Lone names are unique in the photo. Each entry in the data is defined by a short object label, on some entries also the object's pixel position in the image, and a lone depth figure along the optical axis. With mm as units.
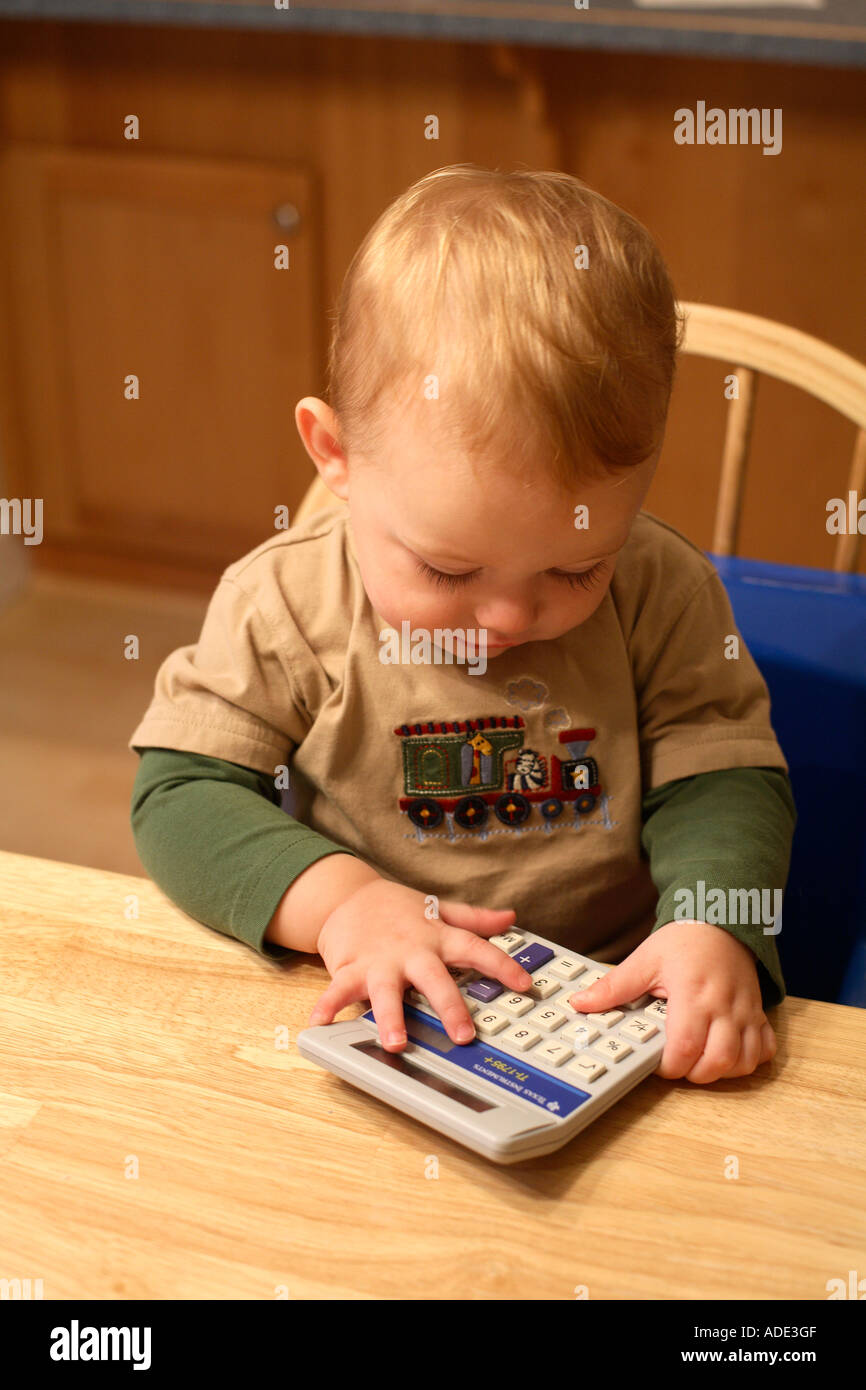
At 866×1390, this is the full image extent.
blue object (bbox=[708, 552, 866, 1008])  876
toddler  529
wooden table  401
